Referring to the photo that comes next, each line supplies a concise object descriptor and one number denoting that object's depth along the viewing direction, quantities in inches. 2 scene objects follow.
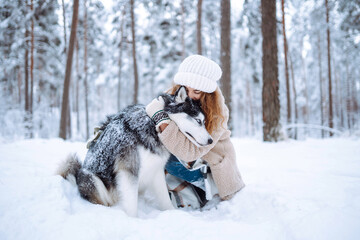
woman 74.1
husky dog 70.6
